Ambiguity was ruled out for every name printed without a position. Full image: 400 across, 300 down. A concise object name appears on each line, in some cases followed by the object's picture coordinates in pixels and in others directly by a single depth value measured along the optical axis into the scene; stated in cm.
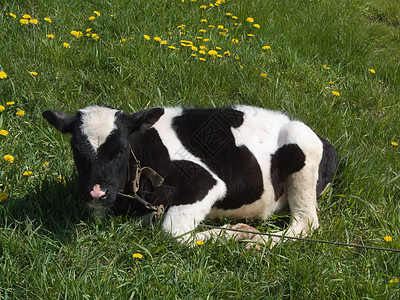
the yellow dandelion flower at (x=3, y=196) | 407
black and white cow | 380
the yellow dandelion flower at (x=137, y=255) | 367
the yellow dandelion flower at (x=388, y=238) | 412
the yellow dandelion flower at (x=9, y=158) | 443
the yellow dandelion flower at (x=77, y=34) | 623
